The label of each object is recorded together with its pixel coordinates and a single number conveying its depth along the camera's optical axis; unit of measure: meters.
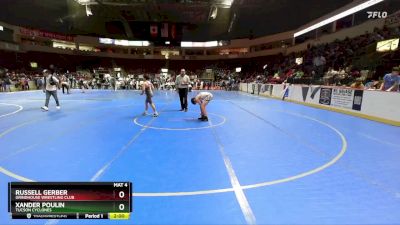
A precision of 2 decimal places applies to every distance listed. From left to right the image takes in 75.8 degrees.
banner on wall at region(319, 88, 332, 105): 13.80
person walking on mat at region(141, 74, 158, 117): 10.41
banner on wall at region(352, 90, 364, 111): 11.34
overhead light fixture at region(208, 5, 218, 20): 27.28
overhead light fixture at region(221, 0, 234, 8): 24.15
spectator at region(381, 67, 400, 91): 10.35
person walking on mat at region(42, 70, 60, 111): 11.78
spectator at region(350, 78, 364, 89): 11.86
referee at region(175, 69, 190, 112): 11.91
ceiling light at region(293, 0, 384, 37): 22.32
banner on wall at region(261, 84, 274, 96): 22.69
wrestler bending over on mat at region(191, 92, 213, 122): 9.27
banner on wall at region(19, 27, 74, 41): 40.44
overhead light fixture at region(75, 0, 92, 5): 24.12
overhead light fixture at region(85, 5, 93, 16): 25.90
